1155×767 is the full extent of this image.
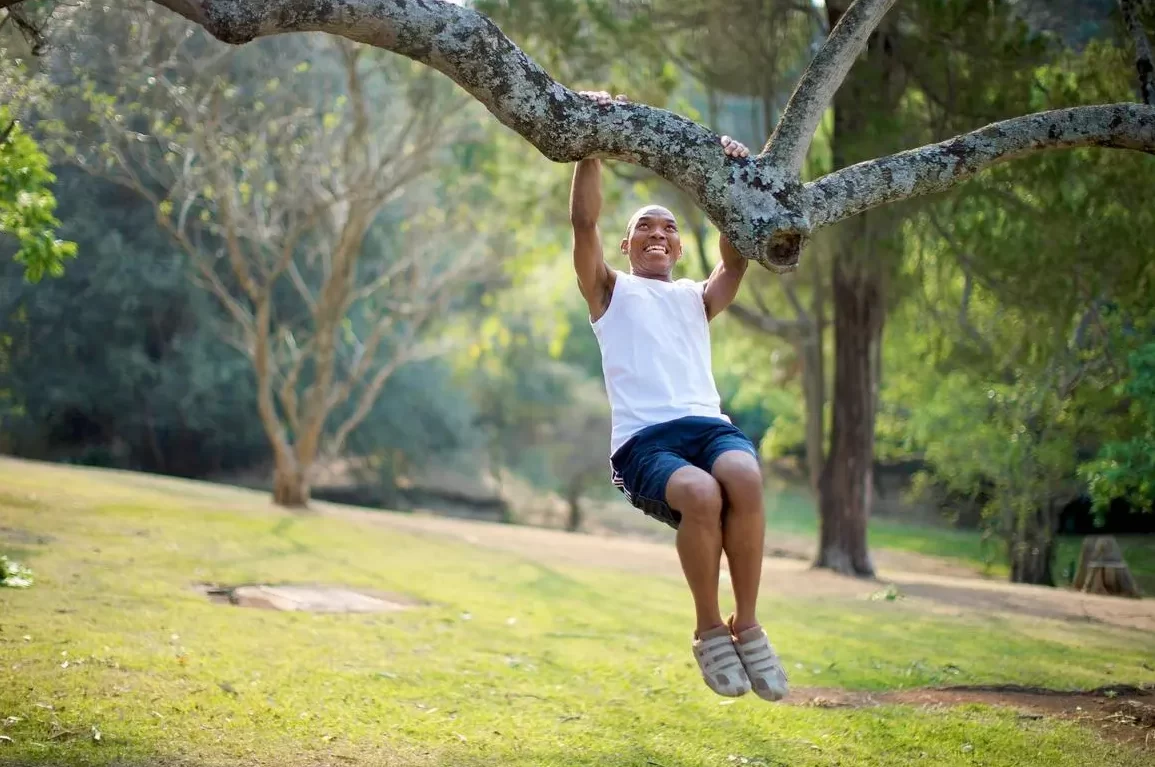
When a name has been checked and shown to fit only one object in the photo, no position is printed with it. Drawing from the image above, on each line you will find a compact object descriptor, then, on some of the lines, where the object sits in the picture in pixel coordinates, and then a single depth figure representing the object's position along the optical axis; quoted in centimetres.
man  409
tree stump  1169
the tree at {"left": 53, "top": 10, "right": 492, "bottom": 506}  1305
